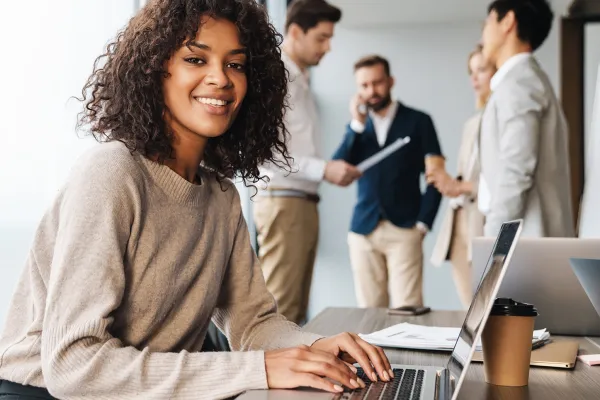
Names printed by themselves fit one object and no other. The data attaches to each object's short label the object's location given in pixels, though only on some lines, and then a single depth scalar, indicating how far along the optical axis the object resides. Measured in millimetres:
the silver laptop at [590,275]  1045
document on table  1349
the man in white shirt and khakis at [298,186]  3113
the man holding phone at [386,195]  3752
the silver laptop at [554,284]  1488
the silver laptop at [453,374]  833
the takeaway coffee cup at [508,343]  1010
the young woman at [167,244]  983
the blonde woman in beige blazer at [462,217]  3375
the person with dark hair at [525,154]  2531
